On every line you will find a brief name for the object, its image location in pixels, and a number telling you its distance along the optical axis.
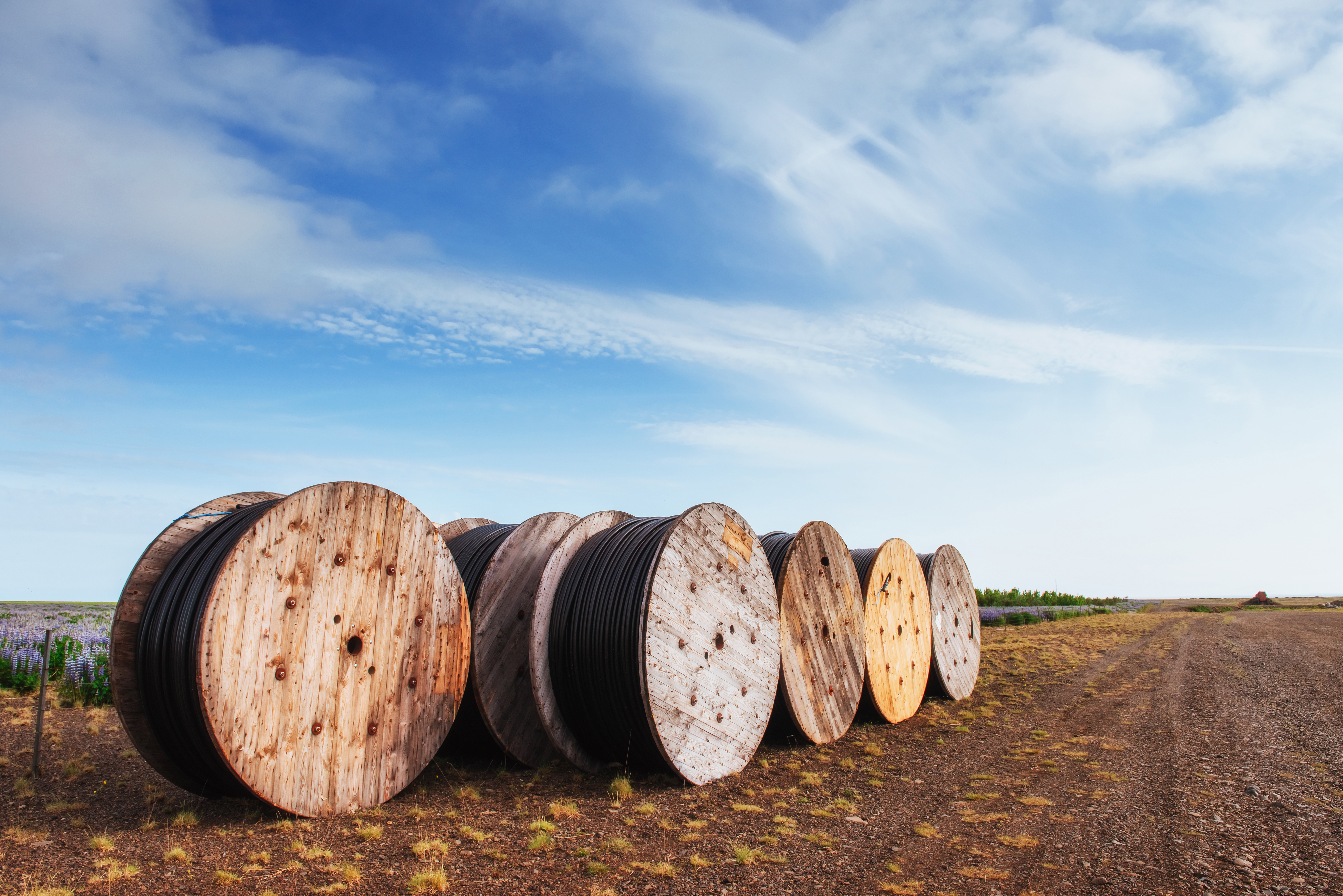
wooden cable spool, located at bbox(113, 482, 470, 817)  5.09
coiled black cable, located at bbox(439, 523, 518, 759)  7.34
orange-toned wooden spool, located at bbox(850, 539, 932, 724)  9.45
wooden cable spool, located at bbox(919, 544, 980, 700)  11.34
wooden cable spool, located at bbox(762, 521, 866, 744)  7.92
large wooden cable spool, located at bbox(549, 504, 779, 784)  6.16
